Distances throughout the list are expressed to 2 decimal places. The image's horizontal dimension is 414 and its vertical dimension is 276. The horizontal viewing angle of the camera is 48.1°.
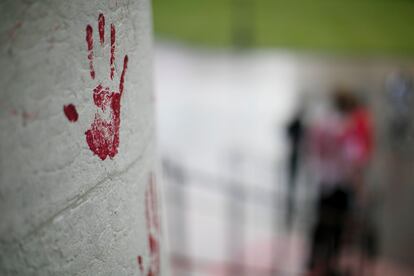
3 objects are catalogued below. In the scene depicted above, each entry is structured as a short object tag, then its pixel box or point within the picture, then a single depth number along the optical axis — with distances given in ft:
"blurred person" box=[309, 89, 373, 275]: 11.48
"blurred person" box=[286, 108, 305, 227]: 16.02
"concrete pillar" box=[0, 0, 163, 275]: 1.89
